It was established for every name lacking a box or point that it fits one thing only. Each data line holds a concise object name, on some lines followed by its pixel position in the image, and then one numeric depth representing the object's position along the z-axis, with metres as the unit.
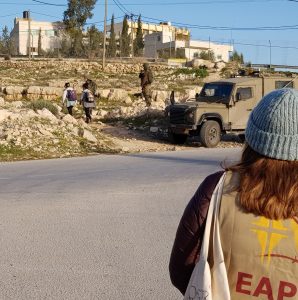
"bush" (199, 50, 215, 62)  73.07
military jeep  17.12
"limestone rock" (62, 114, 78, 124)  18.35
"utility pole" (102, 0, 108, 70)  49.96
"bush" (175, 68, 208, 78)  45.77
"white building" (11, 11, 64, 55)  88.44
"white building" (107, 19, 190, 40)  107.31
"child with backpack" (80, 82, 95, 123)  21.06
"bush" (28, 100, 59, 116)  20.58
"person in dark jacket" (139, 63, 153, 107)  24.92
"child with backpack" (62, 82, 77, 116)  21.77
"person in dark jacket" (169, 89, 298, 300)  1.91
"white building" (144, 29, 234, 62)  84.75
